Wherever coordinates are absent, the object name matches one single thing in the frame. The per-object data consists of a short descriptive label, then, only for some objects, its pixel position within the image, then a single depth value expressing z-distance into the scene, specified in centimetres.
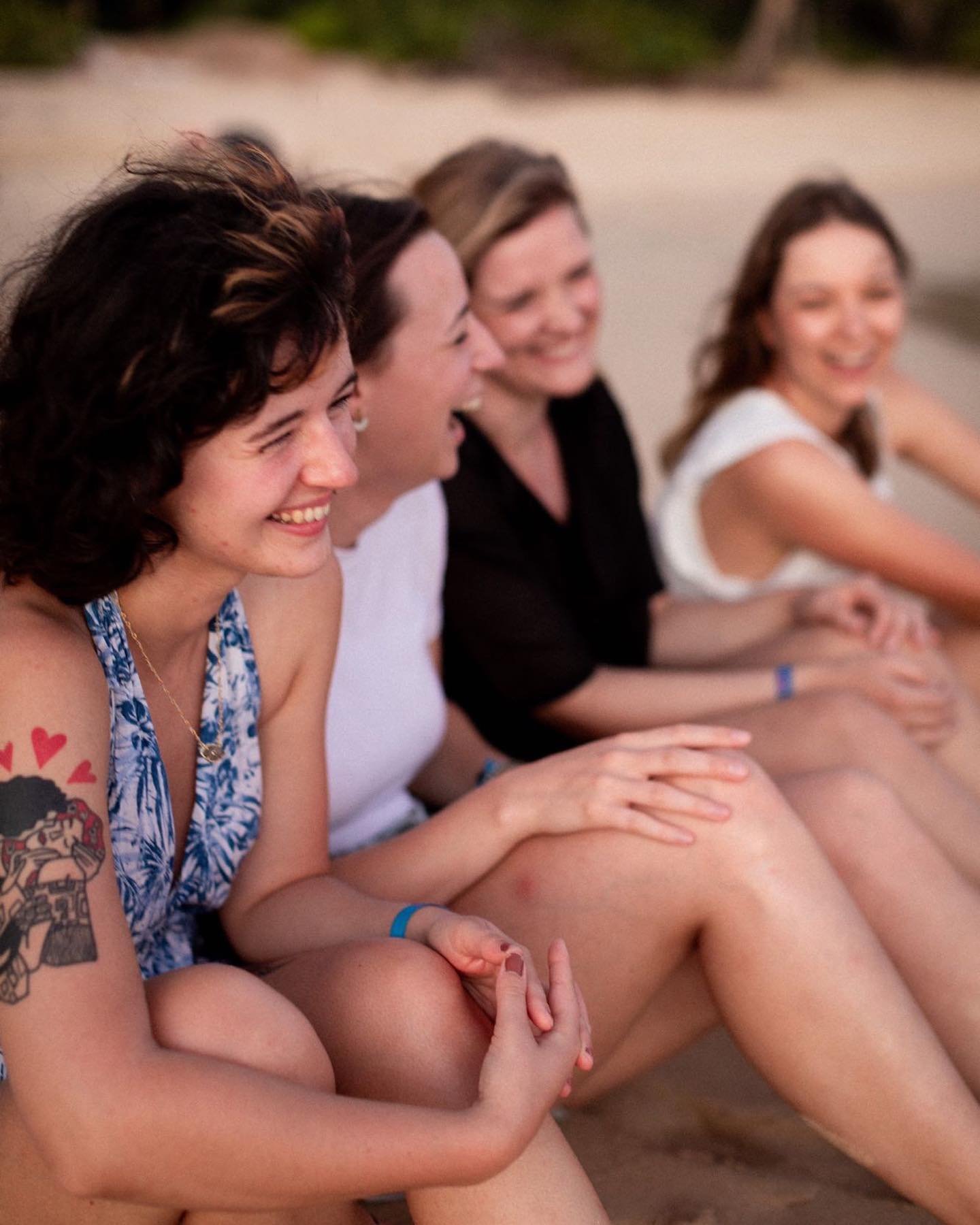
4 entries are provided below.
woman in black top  269
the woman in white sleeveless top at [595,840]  201
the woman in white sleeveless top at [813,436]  351
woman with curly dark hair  149
